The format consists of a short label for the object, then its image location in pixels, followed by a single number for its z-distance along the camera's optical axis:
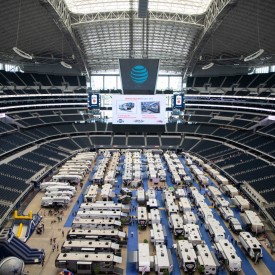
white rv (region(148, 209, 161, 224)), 35.69
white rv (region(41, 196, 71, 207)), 41.97
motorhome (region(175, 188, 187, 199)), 44.75
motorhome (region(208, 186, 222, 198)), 43.66
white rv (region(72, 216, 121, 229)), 34.12
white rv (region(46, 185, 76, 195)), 46.00
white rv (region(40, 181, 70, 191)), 48.16
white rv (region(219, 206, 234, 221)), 37.22
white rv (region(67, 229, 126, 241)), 31.31
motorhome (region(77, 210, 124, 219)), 36.44
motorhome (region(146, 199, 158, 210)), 40.66
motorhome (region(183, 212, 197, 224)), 35.50
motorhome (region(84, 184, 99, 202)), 43.06
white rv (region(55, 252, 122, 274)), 26.47
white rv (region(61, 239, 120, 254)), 28.69
